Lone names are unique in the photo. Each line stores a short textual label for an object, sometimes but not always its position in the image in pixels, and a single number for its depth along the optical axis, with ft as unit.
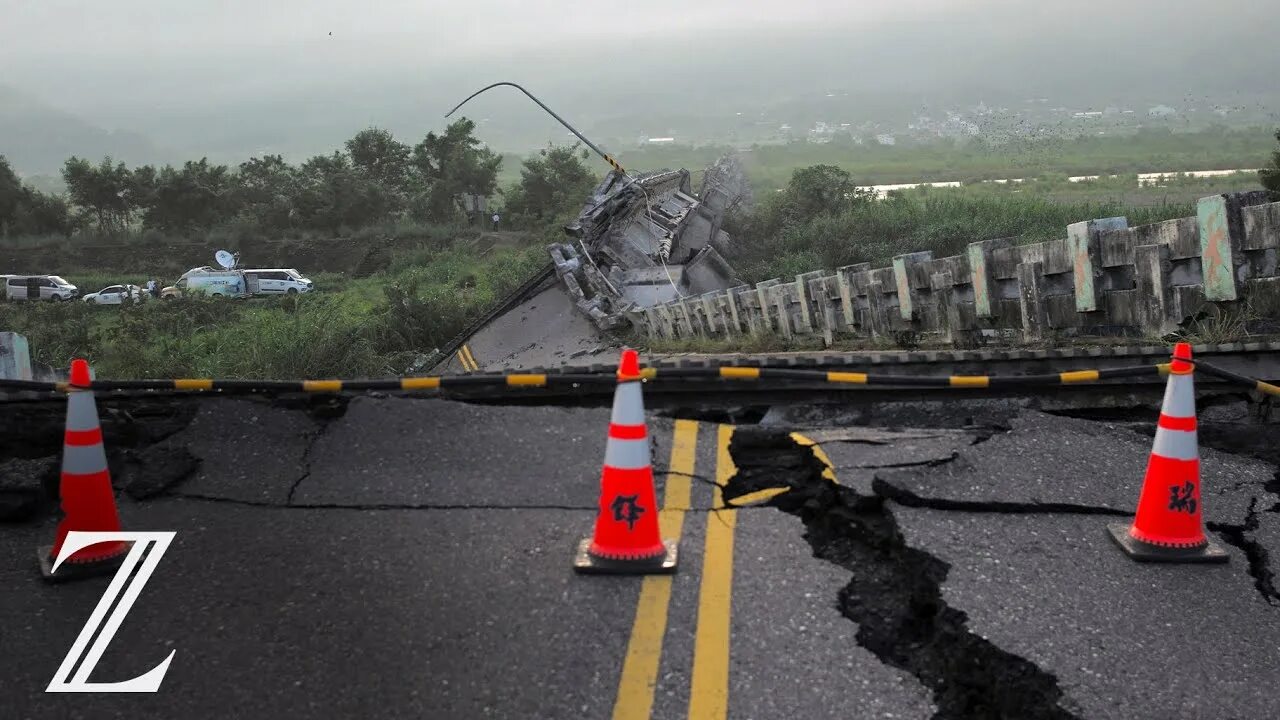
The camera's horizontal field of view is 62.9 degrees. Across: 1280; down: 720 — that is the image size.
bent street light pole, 94.94
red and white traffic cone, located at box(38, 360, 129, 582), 15.24
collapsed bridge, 123.44
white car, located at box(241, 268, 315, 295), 159.90
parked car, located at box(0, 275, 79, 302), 139.44
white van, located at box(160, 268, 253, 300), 140.56
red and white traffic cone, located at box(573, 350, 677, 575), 14.74
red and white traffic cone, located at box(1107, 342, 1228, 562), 15.23
